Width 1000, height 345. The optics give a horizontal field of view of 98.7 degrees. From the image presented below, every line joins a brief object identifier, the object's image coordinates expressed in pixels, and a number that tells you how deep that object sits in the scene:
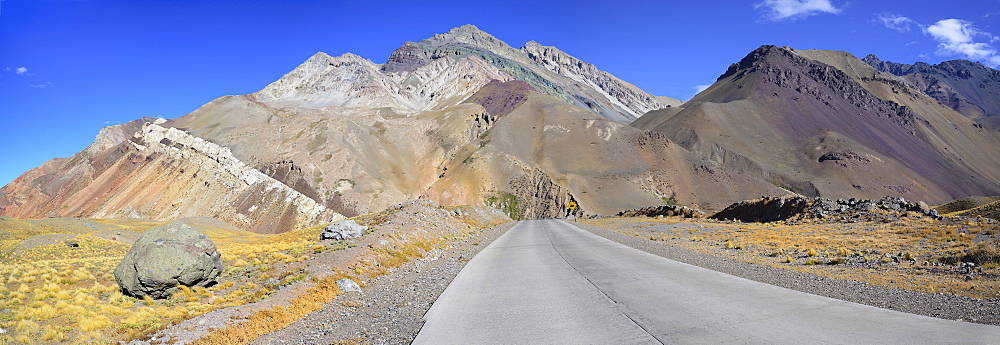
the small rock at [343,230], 23.83
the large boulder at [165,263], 12.13
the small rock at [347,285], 13.10
